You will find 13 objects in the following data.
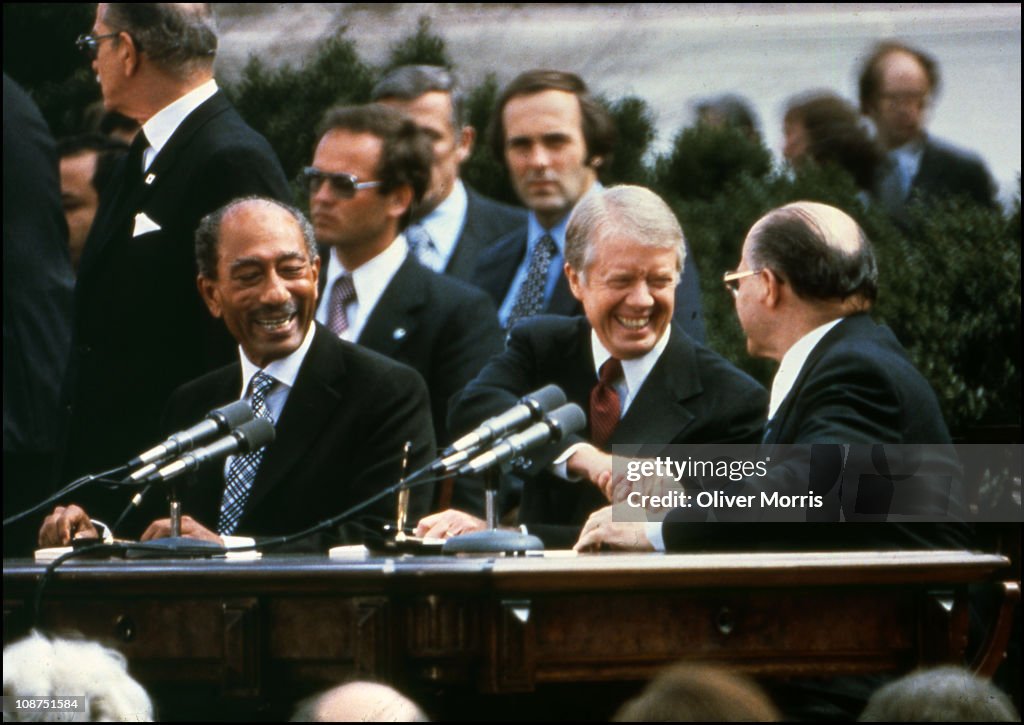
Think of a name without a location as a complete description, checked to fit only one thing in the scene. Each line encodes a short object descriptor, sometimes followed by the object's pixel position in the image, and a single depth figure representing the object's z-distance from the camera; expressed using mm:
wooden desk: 6832
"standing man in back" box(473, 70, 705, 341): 10687
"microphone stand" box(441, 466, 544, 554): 7566
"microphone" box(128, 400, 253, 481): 7883
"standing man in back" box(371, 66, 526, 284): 11359
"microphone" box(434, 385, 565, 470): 7504
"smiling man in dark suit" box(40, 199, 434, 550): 9117
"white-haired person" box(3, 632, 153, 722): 5125
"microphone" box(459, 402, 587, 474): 7461
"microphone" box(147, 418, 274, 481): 7832
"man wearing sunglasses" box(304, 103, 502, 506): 10445
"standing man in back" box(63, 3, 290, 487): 10219
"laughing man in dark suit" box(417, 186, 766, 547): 8789
